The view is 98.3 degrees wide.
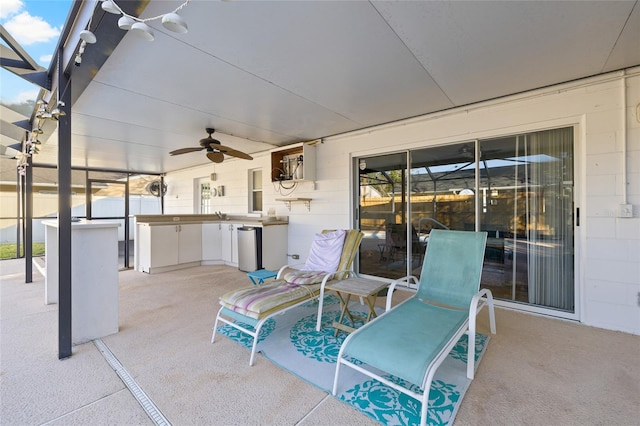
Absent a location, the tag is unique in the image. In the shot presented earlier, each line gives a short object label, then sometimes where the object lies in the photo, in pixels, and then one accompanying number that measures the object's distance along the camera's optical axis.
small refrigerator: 5.27
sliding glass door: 3.13
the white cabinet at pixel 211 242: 6.12
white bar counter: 2.56
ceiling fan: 4.29
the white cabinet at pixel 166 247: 5.29
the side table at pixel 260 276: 3.52
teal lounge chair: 1.62
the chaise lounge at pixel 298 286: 2.41
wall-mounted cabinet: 5.07
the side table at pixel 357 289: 2.44
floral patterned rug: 1.68
